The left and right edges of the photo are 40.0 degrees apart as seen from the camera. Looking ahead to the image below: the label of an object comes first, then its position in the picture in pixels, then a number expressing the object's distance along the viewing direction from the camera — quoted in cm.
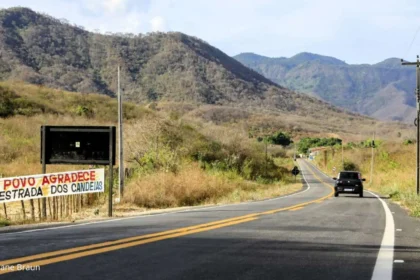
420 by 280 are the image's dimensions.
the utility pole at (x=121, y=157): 2833
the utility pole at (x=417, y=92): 3578
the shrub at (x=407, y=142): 11470
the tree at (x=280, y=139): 15325
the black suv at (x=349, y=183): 3669
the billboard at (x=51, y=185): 1675
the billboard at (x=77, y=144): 1919
